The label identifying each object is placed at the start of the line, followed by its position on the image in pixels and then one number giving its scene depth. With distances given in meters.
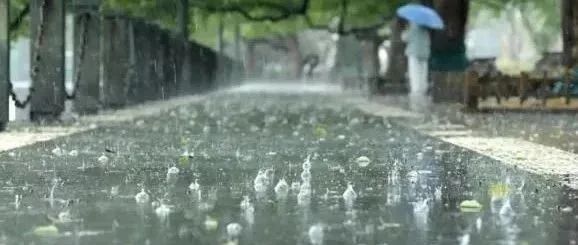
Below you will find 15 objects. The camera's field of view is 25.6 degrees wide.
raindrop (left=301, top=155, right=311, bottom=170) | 10.77
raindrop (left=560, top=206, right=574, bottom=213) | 7.43
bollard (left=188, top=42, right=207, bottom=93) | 44.62
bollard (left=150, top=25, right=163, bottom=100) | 33.00
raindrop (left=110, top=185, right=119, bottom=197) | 8.37
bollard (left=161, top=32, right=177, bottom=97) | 35.91
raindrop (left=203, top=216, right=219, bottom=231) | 6.56
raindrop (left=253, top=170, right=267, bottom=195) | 8.70
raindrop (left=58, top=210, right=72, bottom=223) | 6.87
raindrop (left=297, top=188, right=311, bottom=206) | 7.90
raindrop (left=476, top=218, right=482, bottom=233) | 6.57
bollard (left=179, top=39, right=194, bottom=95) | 41.44
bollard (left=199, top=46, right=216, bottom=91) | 49.45
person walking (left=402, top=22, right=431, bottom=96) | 35.28
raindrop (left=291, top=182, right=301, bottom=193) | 8.74
